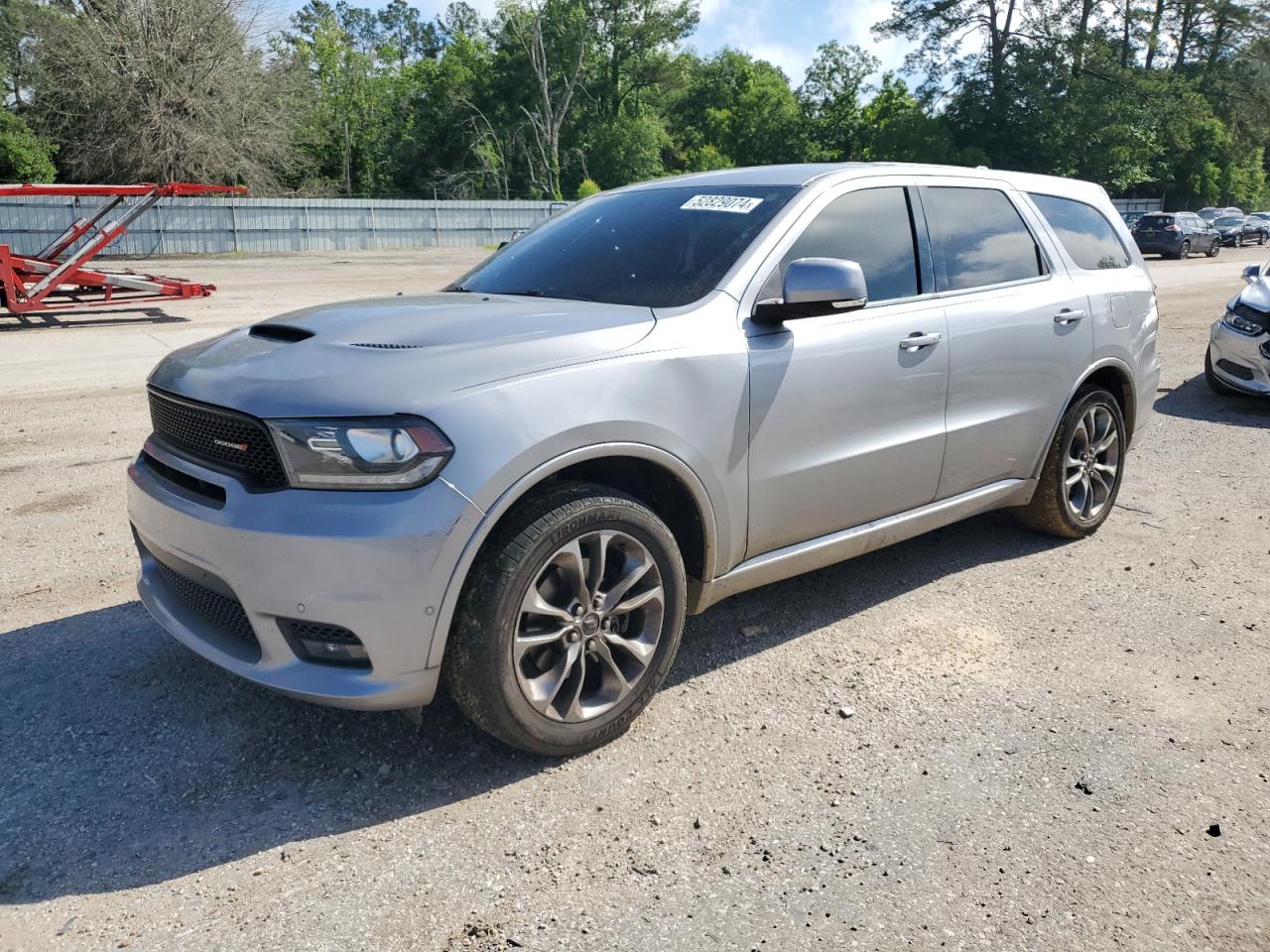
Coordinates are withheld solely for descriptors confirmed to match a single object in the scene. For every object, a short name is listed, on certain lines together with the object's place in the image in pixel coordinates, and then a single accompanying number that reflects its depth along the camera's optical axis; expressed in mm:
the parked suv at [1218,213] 47406
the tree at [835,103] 67375
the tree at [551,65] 59406
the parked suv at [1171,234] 37406
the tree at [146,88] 37812
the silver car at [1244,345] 9078
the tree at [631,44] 66625
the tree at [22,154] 37812
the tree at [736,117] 69250
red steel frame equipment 14445
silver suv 2822
